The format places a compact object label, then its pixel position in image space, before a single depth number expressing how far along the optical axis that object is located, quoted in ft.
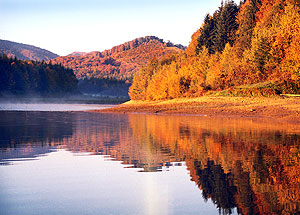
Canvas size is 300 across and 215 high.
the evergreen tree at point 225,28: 320.70
